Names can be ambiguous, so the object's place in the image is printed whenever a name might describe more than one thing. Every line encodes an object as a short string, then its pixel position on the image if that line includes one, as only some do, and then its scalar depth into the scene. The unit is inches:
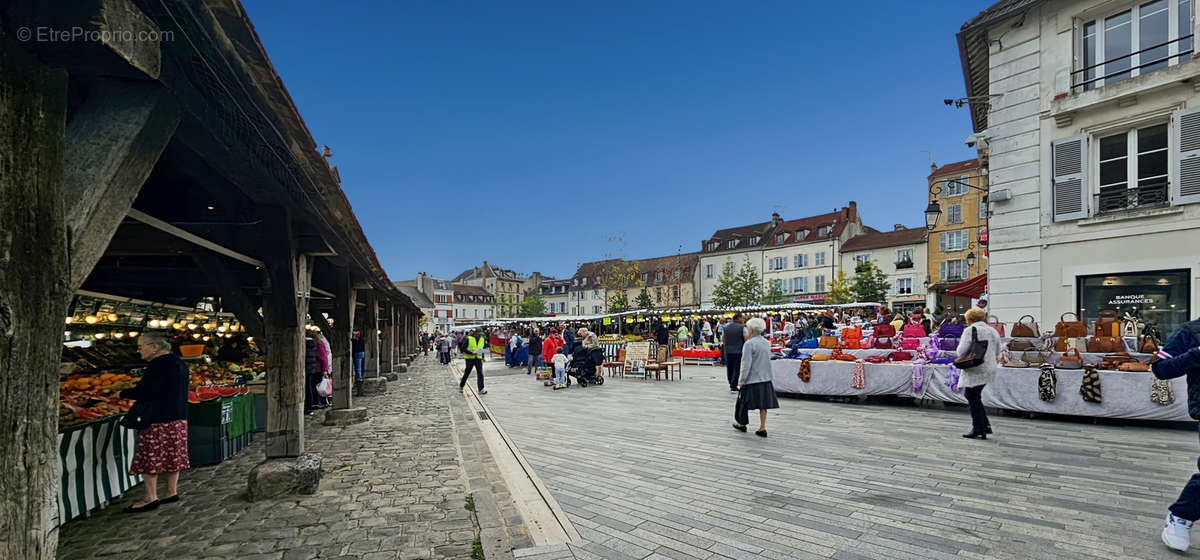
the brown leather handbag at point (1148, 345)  341.4
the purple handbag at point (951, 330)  440.8
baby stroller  593.3
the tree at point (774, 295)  1964.8
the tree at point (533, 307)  3043.8
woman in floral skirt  202.8
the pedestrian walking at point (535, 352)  783.1
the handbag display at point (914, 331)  522.6
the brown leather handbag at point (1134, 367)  312.6
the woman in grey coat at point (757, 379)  297.1
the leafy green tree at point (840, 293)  1691.7
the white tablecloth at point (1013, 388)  309.0
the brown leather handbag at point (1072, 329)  381.4
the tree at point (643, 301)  1910.7
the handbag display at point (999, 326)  455.6
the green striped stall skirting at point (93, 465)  188.5
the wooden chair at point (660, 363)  617.6
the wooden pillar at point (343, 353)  386.0
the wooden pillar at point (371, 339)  547.8
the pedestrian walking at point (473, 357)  537.6
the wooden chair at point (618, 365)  686.5
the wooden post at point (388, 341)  750.9
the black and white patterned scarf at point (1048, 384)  333.1
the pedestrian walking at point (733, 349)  497.4
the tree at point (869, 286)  1624.0
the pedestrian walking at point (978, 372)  280.8
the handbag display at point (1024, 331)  383.6
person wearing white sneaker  145.3
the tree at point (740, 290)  1881.2
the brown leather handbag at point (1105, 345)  343.0
